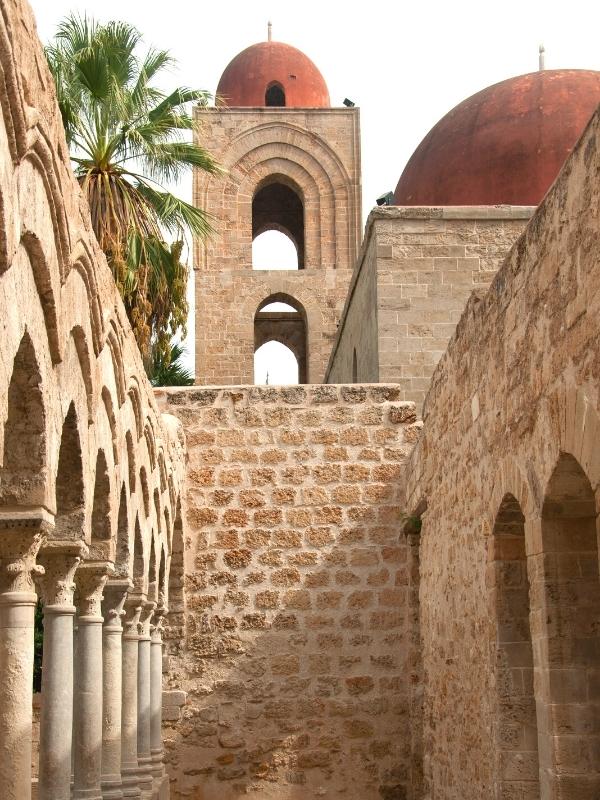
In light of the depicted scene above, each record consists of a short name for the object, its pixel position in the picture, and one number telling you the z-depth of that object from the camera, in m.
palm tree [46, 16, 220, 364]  11.14
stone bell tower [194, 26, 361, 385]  21.61
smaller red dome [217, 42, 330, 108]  23.55
